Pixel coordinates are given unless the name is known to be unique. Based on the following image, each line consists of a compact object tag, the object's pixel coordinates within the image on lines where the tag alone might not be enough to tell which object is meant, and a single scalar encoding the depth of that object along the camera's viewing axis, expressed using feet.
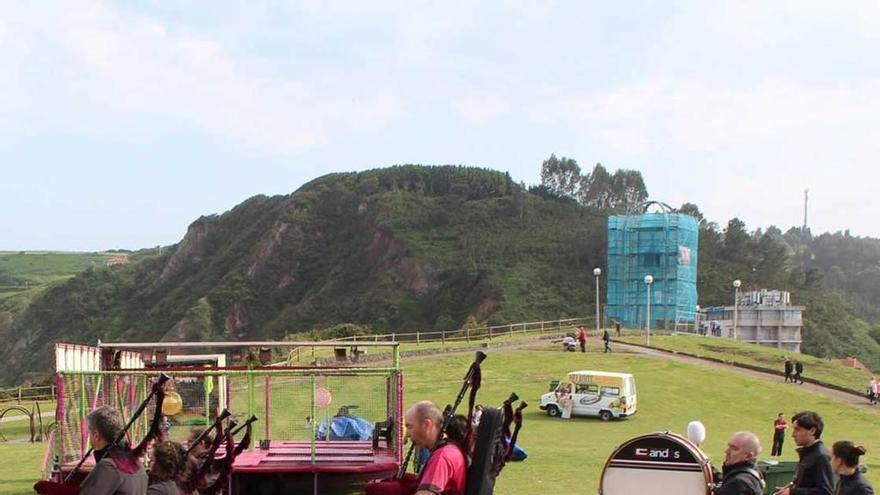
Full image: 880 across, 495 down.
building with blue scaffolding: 222.07
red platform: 38.58
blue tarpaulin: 50.37
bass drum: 23.04
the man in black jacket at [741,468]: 20.20
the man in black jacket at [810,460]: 22.43
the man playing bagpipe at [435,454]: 16.57
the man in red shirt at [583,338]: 137.28
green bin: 33.55
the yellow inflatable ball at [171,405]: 40.68
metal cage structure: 38.01
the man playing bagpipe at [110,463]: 17.51
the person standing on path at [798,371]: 120.97
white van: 92.63
